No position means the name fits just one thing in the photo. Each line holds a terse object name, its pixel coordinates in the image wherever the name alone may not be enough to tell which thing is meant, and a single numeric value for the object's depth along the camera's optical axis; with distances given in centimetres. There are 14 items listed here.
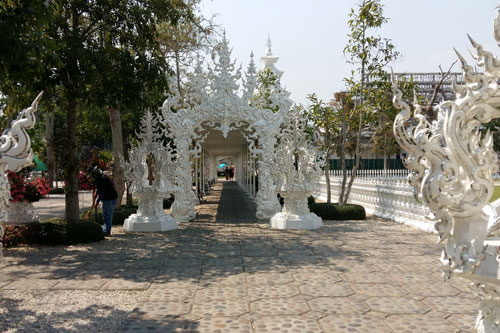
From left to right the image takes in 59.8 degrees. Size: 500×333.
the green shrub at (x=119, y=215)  1201
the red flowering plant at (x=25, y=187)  956
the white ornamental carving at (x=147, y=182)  1055
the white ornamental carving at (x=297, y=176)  1060
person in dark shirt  970
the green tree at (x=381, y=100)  1308
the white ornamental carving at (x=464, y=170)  281
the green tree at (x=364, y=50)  1258
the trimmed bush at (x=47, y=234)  862
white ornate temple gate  1207
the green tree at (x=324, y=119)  1417
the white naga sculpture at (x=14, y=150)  349
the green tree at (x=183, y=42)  1612
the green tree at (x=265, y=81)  1786
